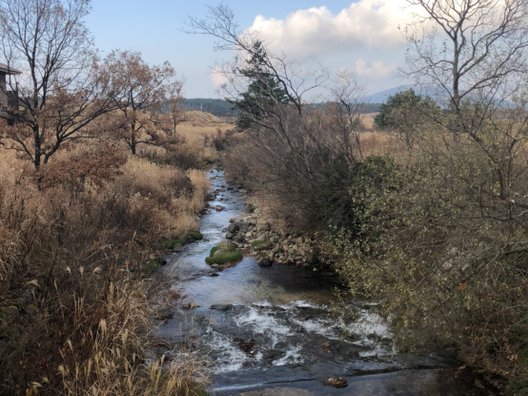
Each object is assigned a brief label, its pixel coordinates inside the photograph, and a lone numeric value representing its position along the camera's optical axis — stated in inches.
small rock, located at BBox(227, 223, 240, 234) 634.8
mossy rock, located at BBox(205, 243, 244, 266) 510.6
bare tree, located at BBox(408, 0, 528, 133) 423.8
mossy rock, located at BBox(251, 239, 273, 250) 558.9
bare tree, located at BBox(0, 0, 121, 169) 485.4
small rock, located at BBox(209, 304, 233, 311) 381.8
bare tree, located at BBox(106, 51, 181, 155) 856.3
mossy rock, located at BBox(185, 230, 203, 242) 593.8
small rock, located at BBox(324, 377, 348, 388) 262.7
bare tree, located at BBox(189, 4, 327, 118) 586.2
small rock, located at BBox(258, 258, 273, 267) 506.3
